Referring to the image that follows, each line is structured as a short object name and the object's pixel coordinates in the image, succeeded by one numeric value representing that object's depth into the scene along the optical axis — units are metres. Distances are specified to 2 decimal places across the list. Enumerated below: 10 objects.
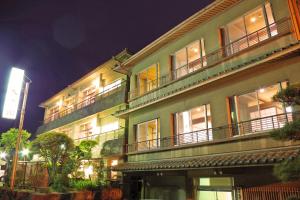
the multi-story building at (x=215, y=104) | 10.49
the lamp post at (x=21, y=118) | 17.80
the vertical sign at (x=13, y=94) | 20.62
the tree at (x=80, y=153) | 19.36
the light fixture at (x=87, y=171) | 24.55
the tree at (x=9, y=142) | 24.88
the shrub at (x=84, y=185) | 17.25
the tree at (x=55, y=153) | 17.55
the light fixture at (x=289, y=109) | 10.03
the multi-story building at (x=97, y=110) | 21.70
